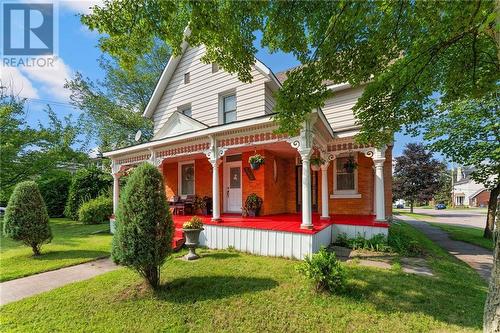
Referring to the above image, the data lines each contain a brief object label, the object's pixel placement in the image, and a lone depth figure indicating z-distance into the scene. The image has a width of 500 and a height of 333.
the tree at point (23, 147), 12.65
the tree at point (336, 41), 3.68
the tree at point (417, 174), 28.42
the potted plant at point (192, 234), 6.45
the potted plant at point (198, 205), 11.18
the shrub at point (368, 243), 7.15
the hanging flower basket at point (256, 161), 7.95
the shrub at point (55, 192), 17.92
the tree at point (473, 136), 9.95
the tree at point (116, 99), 19.25
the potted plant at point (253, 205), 9.39
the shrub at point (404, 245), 7.22
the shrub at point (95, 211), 14.41
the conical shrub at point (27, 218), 7.04
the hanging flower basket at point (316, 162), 8.09
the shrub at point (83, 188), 16.76
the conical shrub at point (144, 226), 4.30
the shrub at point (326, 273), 4.34
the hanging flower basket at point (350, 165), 8.99
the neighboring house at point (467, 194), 58.03
